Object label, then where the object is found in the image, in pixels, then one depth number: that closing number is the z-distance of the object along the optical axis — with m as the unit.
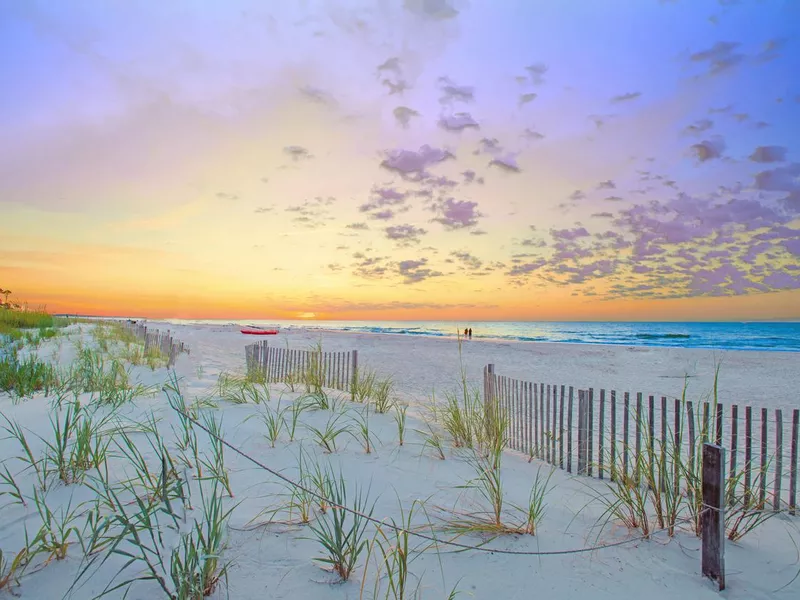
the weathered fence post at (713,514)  2.76
